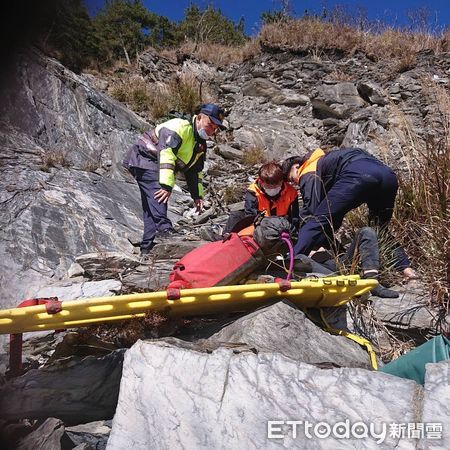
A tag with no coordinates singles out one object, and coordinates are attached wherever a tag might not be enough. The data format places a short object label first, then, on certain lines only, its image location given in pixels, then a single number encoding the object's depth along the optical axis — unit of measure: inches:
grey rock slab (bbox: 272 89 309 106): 411.5
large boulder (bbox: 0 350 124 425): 95.8
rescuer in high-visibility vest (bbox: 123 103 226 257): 182.1
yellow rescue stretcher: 92.4
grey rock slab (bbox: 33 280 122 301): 135.6
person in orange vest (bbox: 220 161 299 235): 155.6
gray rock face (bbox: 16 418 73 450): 85.6
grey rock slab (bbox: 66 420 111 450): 89.6
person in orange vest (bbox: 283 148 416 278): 142.8
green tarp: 80.5
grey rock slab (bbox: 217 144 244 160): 346.3
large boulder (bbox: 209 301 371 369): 101.4
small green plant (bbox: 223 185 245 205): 275.6
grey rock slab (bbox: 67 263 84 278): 161.6
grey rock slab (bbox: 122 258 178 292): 128.3
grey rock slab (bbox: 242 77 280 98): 430.9
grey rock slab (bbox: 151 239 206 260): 167.0
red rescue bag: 110.2
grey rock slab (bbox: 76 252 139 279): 156.9
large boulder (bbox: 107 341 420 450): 74.1
